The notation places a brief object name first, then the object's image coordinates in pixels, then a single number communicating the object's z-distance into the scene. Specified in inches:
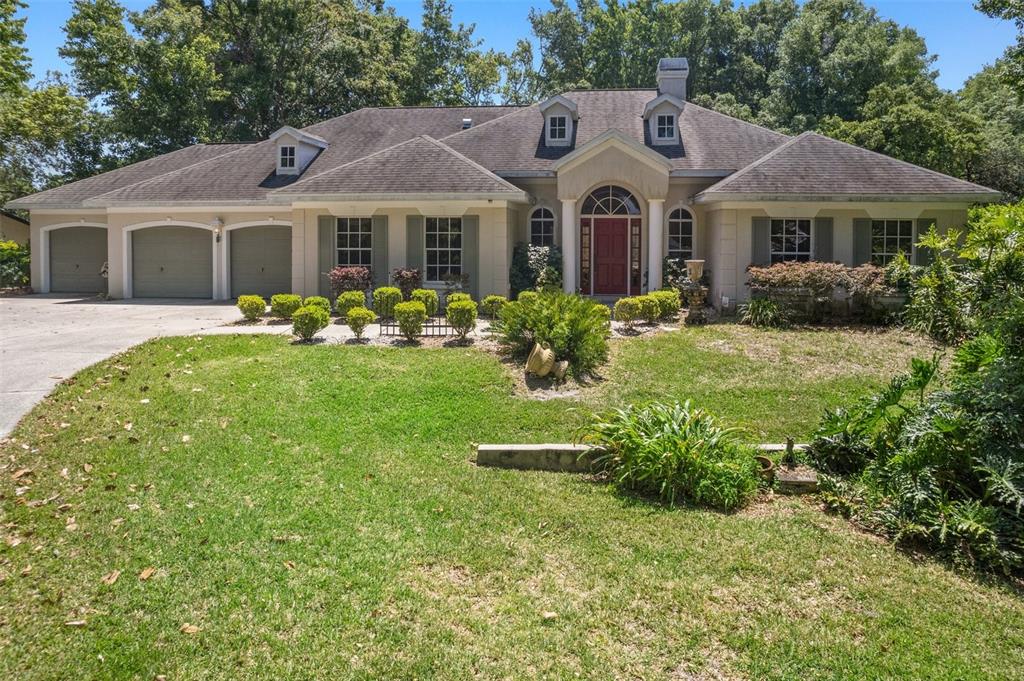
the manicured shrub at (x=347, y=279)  638.5
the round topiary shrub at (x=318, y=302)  518.8
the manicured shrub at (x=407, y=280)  628.1
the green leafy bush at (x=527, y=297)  462.9
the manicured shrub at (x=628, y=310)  510.9
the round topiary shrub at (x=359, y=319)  471.2
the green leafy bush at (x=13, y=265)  913.3
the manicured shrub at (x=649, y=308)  530.1
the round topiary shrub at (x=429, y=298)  567.3
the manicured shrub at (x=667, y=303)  557.9
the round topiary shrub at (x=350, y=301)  563.5
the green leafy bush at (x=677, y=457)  229.0
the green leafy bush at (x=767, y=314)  537.6
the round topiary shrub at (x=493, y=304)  535.9
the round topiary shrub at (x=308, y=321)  459.8
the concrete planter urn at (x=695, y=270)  552.1
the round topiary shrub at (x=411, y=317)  462.4
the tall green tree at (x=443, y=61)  1427.2
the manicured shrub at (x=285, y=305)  549.6
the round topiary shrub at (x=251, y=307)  546.3
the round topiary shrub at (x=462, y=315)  459.8
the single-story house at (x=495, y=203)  629.9
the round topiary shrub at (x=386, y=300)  554.3
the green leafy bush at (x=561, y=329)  387.2
